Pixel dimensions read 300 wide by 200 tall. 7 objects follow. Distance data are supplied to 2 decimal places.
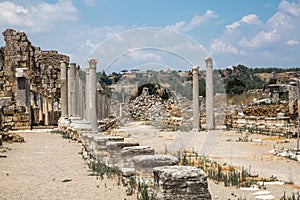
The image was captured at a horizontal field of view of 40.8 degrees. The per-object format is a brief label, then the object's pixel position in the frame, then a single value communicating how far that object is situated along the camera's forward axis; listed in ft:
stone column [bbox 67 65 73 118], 77.66
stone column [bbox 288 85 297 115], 78.33
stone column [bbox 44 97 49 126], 94.23
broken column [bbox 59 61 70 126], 82.58
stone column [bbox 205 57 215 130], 77.92
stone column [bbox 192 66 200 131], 80.38
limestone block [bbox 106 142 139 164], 33.22
